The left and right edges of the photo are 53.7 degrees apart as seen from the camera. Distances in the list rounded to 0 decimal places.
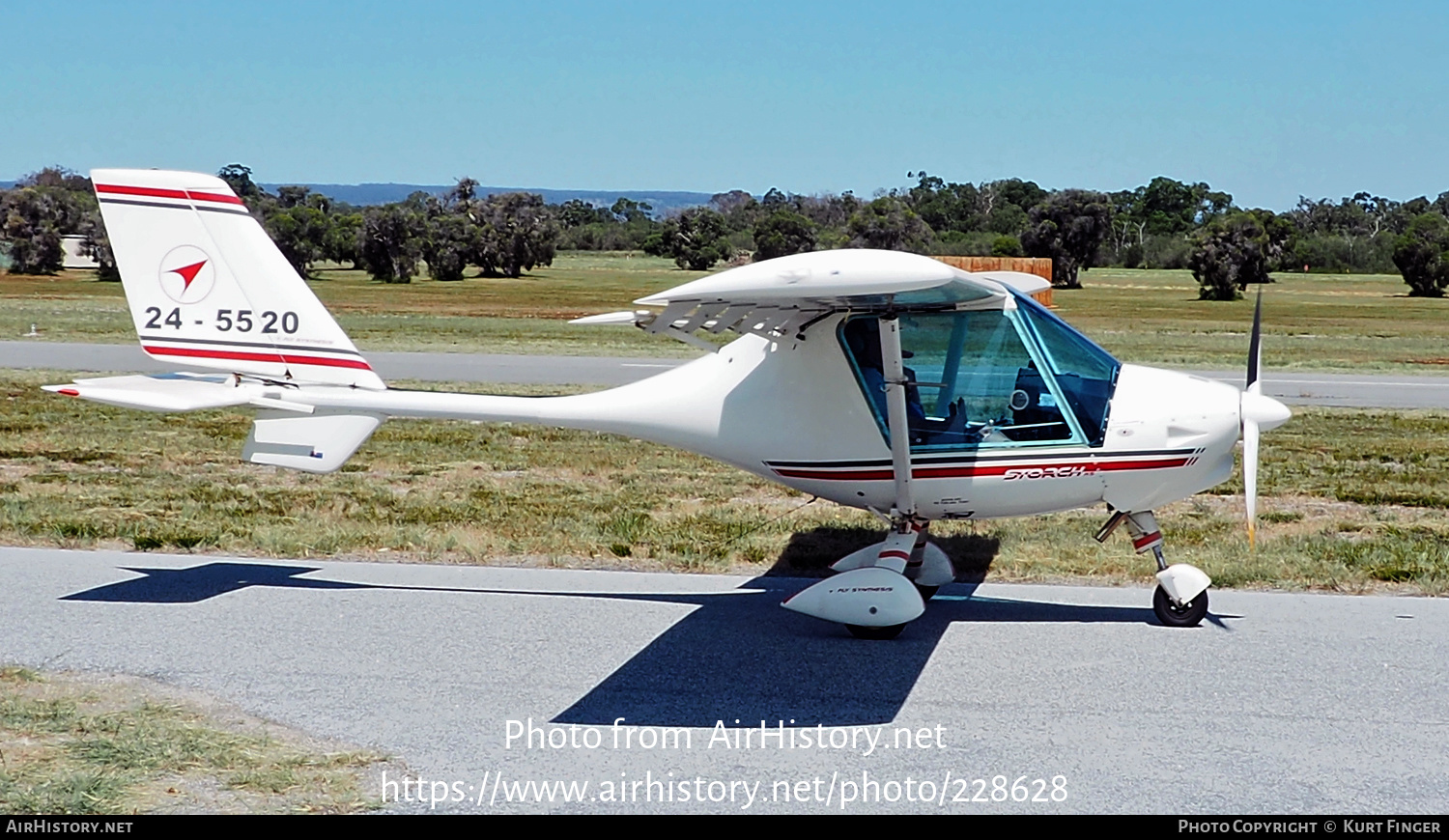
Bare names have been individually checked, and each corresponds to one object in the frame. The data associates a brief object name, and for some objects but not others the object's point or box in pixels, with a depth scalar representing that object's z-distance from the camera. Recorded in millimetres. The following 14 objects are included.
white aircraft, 7652
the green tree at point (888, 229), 54406
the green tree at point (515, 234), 70375
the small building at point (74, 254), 66938
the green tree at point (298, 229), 64000
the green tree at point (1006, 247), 62519
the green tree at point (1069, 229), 66812
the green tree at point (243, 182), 79562
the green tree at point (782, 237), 61562
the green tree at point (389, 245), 64312
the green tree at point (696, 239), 76250
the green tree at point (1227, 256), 55969
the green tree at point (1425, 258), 59438
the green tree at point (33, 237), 63250
